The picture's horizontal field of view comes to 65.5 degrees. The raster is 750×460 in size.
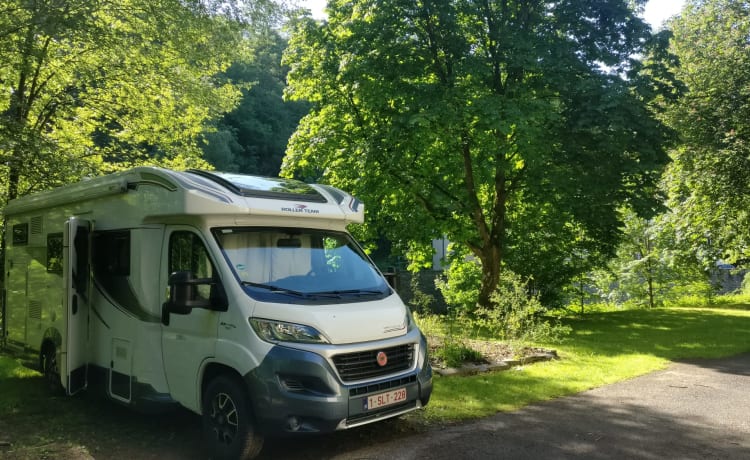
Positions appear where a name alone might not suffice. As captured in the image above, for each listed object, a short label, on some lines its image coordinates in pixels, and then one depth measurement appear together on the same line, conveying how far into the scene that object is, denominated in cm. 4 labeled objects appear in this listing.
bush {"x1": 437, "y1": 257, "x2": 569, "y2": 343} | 1133
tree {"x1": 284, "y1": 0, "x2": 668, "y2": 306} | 1394
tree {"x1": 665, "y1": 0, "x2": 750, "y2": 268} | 1830
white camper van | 509
